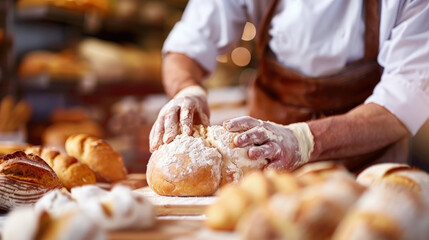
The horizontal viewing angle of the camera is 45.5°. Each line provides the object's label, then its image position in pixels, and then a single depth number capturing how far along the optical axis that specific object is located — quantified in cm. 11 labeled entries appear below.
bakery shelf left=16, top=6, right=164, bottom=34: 388
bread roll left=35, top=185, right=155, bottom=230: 91
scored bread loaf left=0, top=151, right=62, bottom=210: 134
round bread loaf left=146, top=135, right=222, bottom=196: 149
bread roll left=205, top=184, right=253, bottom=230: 84
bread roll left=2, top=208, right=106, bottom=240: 81
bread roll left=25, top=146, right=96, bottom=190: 159
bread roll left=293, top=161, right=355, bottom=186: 87
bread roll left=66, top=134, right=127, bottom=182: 175
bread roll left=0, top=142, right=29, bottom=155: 175
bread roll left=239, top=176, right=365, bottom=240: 75
